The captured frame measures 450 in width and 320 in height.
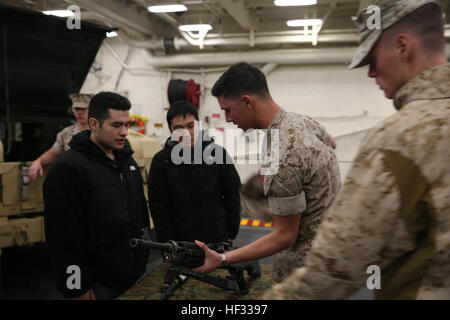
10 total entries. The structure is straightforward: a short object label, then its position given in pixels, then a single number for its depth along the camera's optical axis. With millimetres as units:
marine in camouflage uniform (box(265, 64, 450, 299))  765
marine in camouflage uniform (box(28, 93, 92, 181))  3486
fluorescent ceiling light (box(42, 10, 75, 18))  6238
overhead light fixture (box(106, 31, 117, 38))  8078
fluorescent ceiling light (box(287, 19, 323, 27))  6253
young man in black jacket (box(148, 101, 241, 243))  2605
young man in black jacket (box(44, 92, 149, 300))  2004
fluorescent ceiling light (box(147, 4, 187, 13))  5734
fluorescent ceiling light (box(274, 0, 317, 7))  5375
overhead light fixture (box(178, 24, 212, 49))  6717
